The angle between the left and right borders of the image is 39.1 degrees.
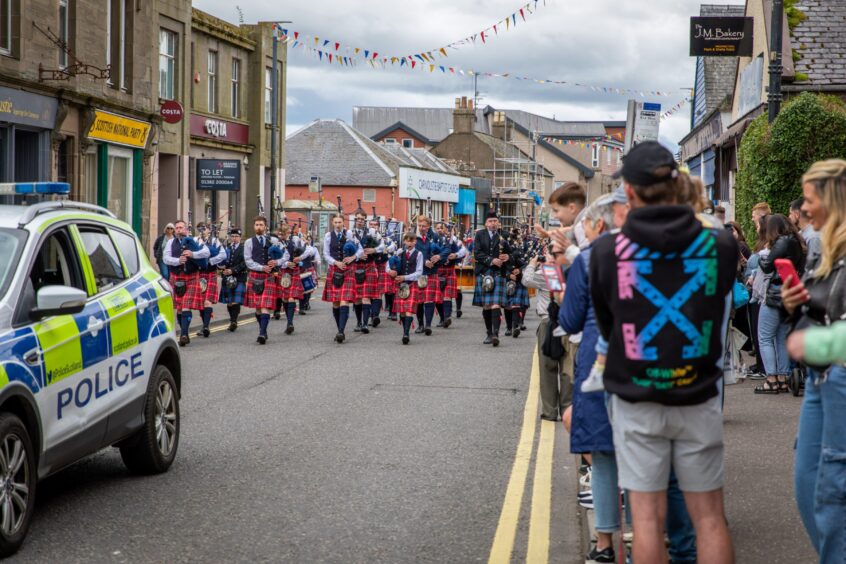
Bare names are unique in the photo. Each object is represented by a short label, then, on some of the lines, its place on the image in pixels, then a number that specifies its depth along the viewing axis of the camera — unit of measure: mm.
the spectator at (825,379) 4469
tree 18766
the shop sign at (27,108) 22203
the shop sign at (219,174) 35062
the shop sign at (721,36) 26500
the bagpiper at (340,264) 18695
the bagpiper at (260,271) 18516
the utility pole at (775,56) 16031
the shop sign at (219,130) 36431
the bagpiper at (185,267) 17920
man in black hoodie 4168
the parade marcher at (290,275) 19516
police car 5992
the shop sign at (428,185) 65562
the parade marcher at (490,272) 18203
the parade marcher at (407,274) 18484
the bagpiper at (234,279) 20219
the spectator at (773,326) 11156
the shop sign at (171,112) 30500
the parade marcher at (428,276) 19797
